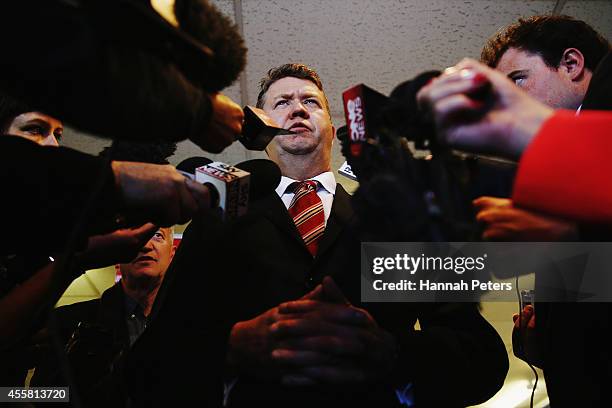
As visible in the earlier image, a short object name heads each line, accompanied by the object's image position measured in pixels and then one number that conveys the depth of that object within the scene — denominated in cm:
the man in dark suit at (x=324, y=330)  103
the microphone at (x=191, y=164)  114
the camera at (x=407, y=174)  69
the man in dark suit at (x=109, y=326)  147
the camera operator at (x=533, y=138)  67
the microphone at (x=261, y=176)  117
